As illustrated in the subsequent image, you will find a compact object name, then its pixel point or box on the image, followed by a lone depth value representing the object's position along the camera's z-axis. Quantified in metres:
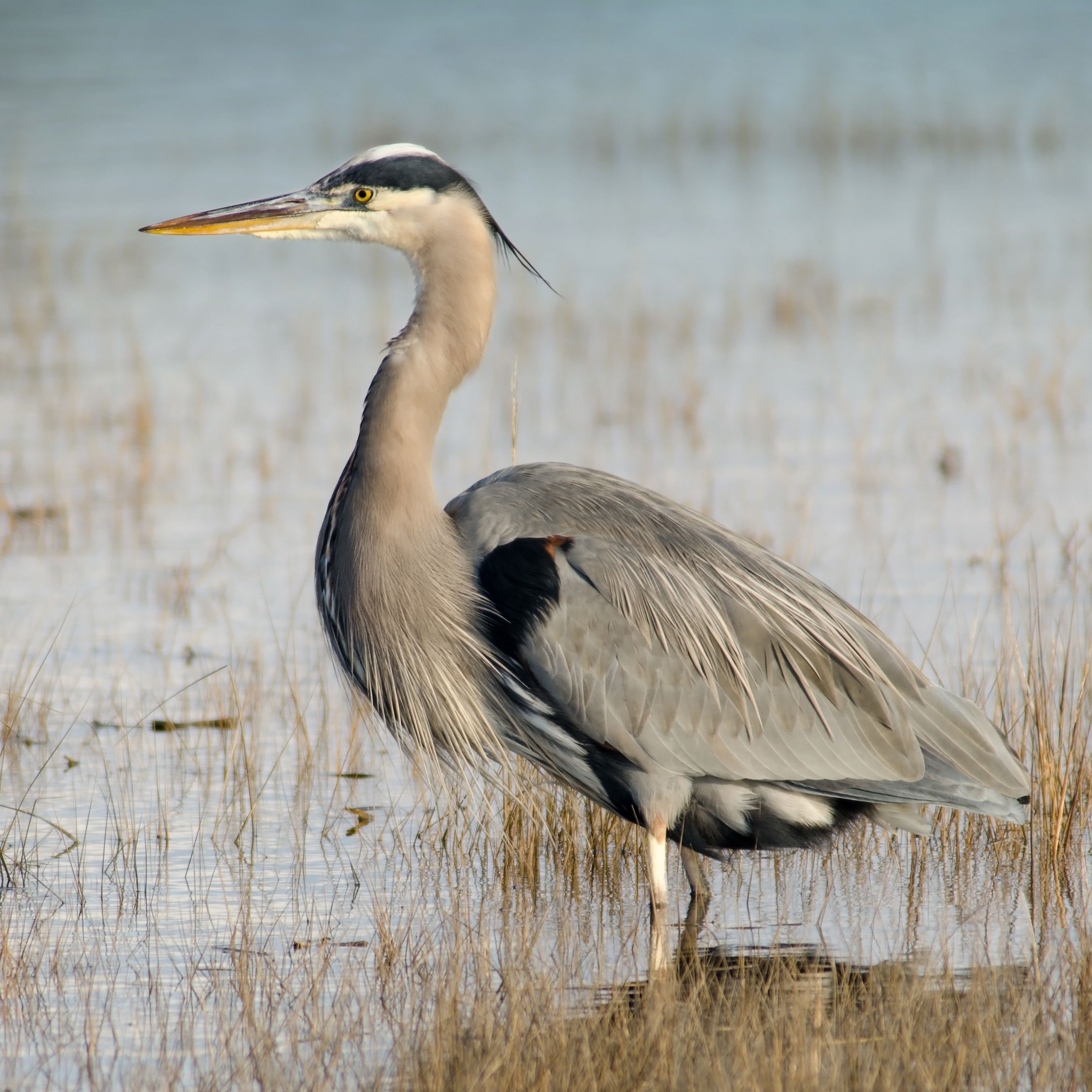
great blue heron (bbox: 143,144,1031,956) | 10.23
